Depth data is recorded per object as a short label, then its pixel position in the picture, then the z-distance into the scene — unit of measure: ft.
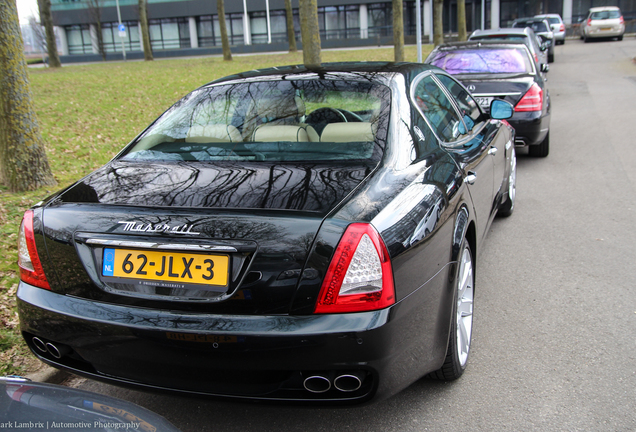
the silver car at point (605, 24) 114.32
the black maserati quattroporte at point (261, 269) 7.14
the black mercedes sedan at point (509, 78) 25.68
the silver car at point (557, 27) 112.48
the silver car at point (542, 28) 79.97
